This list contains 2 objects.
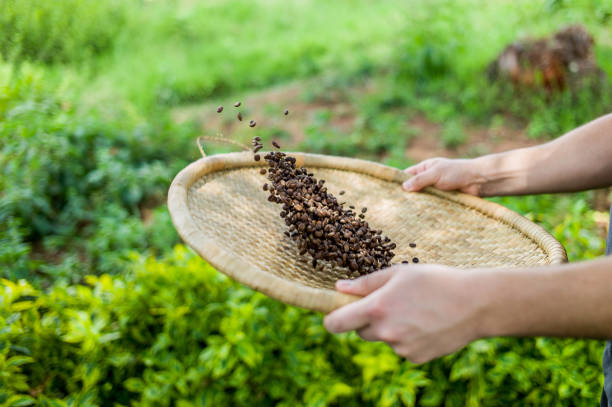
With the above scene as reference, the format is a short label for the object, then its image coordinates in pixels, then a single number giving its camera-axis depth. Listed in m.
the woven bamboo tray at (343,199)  1.20
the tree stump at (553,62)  4.82
